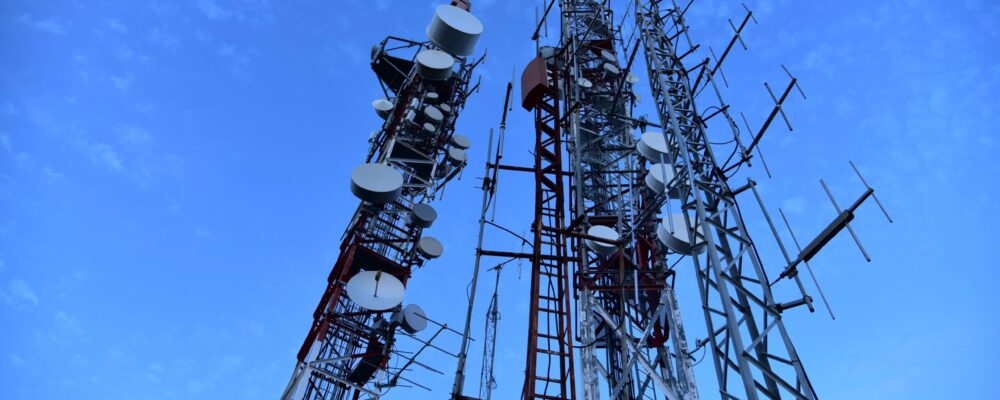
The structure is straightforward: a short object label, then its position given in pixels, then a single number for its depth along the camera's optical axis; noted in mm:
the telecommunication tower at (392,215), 18000
